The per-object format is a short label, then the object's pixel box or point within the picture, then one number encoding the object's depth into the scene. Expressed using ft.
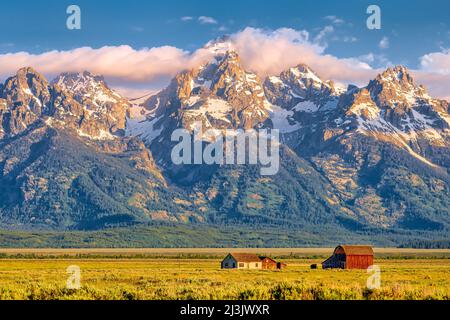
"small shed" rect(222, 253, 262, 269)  558.56
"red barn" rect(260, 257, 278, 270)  568.82
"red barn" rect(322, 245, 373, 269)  558.15
